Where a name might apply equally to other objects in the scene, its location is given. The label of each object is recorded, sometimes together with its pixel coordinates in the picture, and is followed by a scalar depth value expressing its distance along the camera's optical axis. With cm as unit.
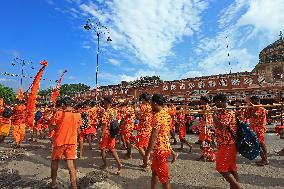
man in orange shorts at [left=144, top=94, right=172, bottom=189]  238
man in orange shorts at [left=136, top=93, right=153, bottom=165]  406
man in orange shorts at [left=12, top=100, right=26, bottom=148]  593
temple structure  874
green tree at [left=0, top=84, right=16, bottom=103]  3437
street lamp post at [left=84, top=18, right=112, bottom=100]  1130
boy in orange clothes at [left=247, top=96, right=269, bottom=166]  401
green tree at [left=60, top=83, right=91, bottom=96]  4484
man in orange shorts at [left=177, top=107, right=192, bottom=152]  518
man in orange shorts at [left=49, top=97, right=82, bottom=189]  300
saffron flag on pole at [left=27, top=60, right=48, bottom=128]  458
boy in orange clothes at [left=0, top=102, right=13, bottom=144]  599
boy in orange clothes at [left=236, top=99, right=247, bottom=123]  467
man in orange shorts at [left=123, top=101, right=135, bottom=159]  470
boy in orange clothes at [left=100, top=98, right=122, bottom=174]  375
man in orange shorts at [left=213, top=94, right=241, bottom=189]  246
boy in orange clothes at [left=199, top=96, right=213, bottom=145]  438
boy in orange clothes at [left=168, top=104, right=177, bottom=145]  544
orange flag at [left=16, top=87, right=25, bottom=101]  636
